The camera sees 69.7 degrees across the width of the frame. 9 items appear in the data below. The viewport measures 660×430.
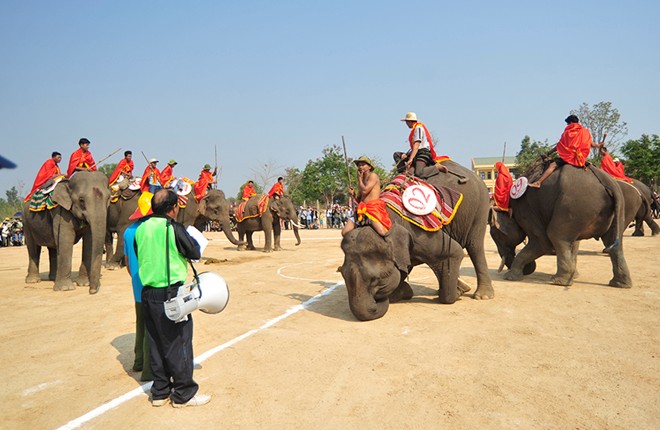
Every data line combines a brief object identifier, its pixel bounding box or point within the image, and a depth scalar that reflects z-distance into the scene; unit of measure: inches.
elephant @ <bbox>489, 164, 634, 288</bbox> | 342.6
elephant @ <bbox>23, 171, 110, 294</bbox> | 371.6
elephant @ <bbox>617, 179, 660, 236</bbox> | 670.5
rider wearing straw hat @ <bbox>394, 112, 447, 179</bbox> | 321.7
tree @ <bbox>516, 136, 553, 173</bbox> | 2533.2
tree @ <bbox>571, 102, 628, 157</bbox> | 2063.2
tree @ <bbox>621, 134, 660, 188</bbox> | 1497.3
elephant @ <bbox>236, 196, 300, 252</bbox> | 726.5
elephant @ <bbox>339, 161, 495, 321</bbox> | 249.3
